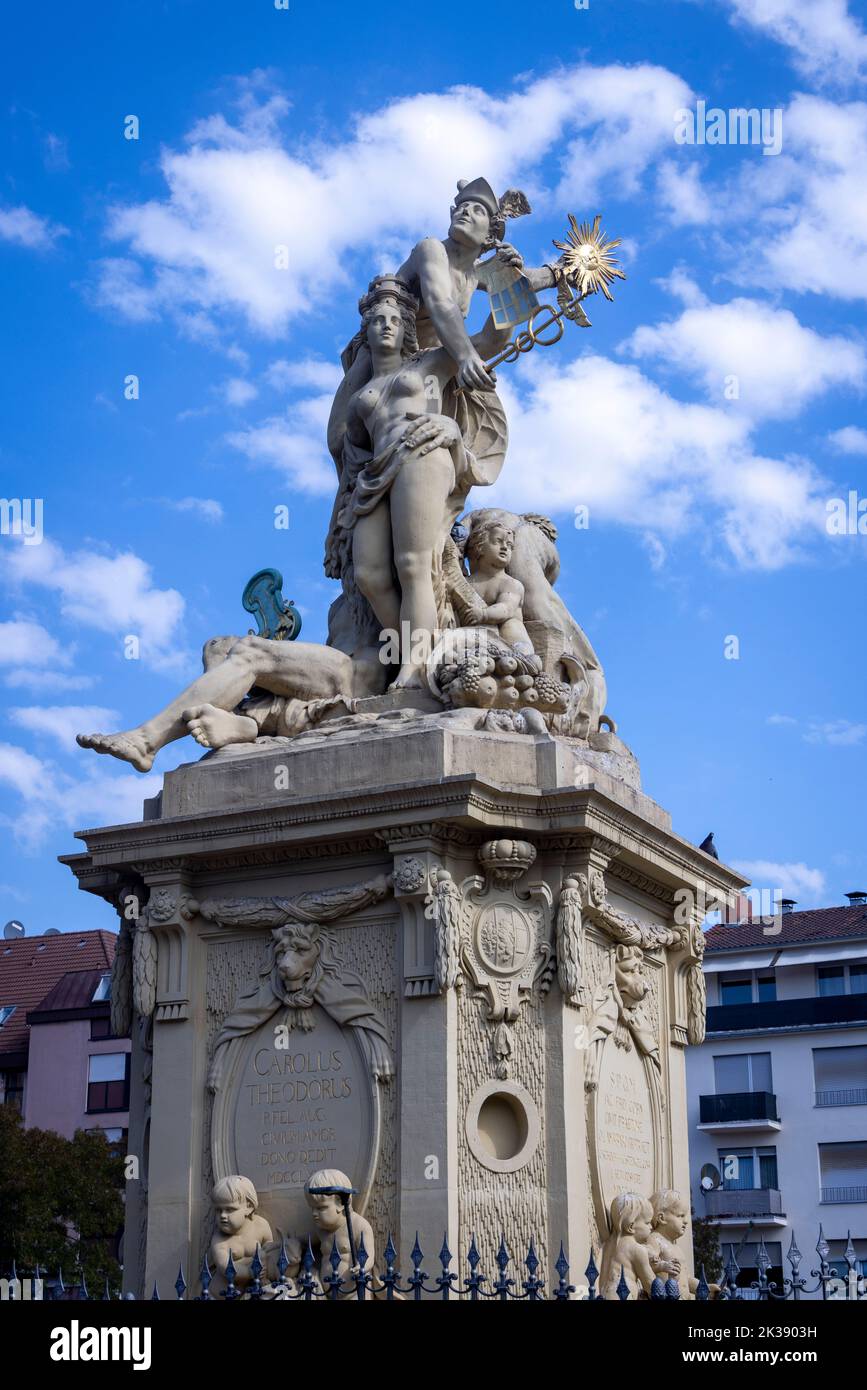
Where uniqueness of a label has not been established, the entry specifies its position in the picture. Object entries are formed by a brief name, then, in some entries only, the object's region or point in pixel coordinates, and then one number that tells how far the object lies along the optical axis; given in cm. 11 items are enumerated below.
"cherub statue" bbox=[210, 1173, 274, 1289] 1262
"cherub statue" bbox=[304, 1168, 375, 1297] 1230
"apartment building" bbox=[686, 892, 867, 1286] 5000
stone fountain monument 1267
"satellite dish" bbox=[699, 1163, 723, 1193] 5124
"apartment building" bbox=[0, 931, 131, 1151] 5147
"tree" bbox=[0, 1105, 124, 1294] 3741
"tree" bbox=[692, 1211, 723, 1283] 4094
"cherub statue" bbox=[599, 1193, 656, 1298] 1283
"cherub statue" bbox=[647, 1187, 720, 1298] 1344
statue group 1433
